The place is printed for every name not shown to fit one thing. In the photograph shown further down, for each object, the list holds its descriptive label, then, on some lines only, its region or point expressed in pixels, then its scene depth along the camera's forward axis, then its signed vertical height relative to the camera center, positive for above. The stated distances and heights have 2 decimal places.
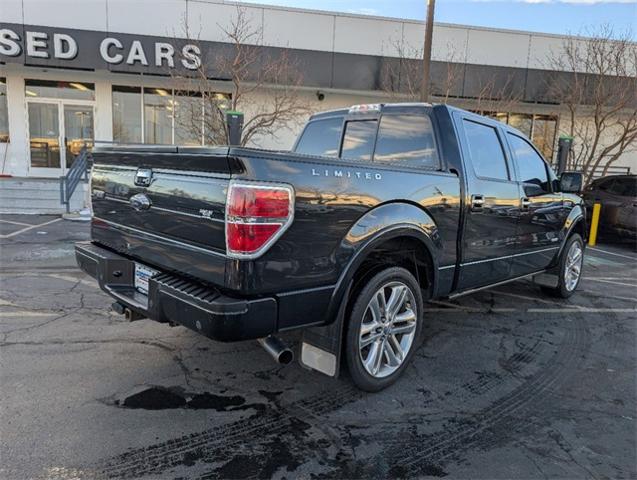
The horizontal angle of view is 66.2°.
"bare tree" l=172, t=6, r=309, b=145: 13.12 +2.05
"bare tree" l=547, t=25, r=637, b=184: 14.10 +2.64
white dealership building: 12.95 +2.58
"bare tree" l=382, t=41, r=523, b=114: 14.34 +2.44
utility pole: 11.52 +2.77
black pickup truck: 2.64 -0.46
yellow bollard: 11.33 -1.13
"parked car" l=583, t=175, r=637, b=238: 10.64 -0.63
